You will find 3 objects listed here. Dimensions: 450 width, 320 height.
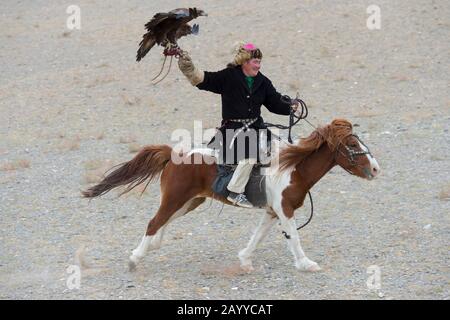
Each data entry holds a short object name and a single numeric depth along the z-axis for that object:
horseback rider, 14.34
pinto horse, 14.29
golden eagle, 13.57
